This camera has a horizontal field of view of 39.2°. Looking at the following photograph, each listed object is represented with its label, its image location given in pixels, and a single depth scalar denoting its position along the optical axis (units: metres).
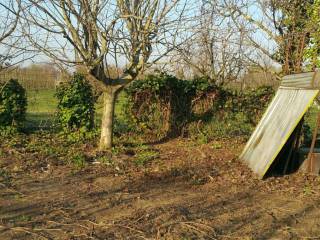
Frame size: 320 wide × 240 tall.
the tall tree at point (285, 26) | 11.84
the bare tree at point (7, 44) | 8.77
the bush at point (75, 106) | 10.97
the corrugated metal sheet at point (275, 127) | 6.90
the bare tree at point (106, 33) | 7.70
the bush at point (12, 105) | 11.07
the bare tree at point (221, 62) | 14.25
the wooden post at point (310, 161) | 7.45
